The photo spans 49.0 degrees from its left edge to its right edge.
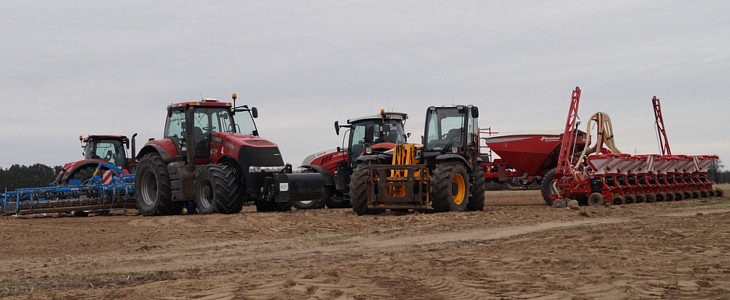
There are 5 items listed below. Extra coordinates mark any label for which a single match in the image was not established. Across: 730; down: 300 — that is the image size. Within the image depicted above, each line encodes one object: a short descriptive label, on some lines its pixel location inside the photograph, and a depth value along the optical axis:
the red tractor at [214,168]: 17.55
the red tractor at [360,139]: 20.55
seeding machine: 20.61
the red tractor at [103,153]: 23.19
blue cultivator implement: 20.41
